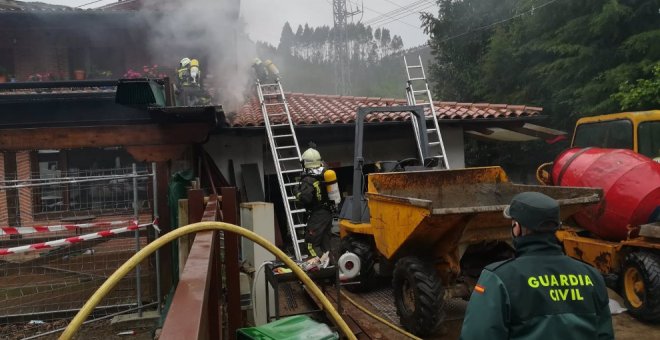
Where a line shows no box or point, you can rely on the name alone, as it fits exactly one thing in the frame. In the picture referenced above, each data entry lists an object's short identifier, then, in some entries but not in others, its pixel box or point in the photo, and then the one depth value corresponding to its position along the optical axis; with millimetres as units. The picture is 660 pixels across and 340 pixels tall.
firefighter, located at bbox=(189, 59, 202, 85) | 10555
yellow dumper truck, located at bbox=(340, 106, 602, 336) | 4859
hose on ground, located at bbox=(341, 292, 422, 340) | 4760
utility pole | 25953
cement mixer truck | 5402
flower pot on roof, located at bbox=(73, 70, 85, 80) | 13711
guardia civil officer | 2102
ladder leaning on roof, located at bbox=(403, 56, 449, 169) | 9659
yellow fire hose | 1504
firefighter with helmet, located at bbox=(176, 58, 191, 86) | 10672
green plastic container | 2736
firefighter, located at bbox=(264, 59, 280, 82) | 12027
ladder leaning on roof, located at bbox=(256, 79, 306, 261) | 8803
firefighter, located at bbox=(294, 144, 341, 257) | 7113
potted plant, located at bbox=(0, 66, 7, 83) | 13130
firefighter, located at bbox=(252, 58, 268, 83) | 12258
